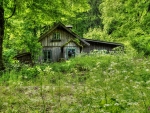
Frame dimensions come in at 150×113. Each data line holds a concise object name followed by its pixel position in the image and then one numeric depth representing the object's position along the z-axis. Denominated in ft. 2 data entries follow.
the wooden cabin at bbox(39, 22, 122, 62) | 112.06
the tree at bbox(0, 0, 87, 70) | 41.77
